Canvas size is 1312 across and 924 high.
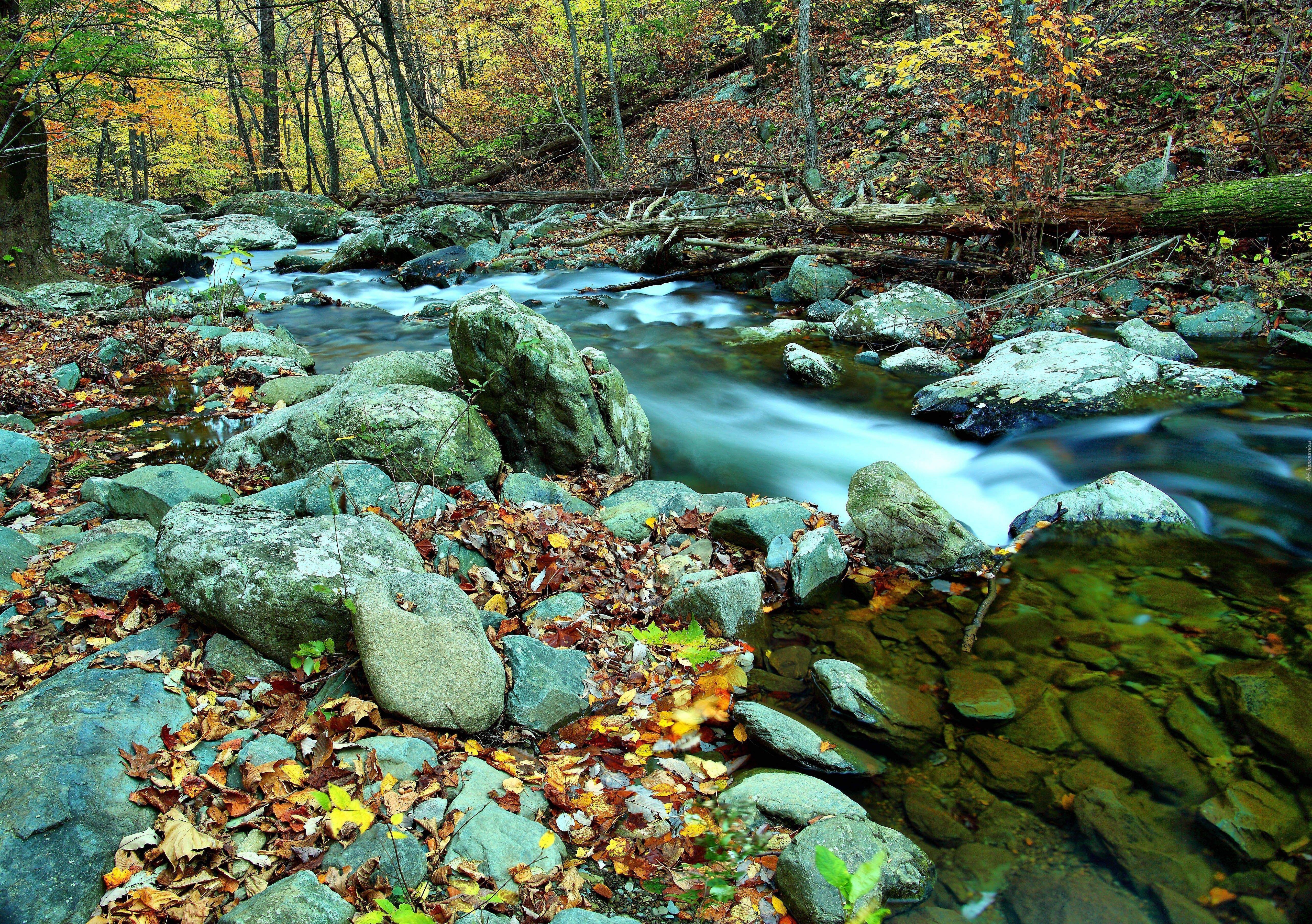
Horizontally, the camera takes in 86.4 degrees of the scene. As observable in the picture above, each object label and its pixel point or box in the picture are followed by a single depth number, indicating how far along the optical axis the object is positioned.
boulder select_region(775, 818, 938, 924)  2.55
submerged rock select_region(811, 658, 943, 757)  3.61
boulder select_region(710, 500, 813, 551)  5.07
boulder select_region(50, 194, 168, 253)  14.20
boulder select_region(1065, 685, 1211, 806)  3.28
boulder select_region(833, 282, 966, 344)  9.19
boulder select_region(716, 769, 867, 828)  3.02
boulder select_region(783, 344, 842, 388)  8.69
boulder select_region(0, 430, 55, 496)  5.27
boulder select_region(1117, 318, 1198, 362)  7.93
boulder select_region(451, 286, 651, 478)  5.75
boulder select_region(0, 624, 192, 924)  2.19
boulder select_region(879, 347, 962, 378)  8.60
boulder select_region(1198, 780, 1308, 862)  2.95
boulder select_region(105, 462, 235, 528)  4.69
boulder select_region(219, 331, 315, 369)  8.91
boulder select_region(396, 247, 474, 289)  13.77
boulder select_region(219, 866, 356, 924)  2.09
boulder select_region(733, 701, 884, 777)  3.40
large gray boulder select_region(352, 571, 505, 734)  3.07
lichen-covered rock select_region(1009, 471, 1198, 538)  5.19
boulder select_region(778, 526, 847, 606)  4.73
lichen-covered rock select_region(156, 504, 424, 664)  3.23
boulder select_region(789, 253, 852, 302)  11.13
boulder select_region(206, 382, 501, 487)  5.15
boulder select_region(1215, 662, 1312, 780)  3.37
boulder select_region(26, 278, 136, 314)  10.33
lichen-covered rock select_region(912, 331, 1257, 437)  7.04
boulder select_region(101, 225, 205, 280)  13.11
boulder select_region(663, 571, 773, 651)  4.23
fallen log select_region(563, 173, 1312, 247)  8.70
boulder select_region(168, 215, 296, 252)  16.80
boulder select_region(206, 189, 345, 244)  18.98
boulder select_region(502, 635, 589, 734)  3.38
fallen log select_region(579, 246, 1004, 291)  10.21
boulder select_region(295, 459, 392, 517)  4.40
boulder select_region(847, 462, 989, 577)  4.98
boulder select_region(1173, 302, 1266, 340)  8.41
